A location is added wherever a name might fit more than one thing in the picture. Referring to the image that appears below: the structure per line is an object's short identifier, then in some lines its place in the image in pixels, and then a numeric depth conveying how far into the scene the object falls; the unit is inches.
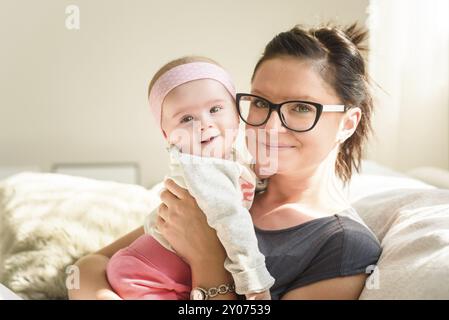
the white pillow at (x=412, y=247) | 34.4
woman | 37.8
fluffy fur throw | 51.4
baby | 35.4
